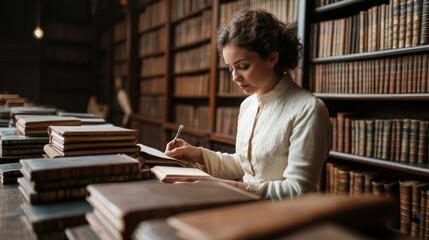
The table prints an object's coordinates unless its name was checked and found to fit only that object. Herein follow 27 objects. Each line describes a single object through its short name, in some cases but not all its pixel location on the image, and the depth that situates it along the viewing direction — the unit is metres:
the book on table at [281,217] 0.42
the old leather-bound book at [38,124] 1.47
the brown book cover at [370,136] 2.13
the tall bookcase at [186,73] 3.35
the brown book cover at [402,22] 1.93
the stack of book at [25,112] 1.94
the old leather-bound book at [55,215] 0.72
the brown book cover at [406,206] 1.93
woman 1.20
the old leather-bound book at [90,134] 1.14
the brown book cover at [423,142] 1.88
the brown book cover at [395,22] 1.97
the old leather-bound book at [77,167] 0.81
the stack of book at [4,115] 2.38
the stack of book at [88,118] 1.83
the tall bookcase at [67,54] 6.54
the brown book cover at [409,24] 1.90
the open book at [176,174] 1.06
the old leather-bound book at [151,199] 0.57
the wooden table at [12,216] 0.77
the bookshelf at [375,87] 1.91
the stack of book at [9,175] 1.21
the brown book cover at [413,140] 1.92
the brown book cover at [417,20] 1.86
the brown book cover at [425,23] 1.83
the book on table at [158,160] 1.27
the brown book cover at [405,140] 1.96
